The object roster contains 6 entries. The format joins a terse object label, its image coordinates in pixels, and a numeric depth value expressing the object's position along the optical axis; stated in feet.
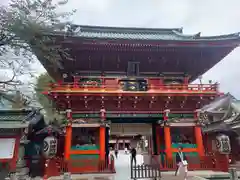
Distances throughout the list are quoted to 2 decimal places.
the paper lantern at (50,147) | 35.81
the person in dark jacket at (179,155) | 37.42
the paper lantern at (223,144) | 37.91
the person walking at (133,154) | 46.03
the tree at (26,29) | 20.51
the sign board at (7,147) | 36.06
